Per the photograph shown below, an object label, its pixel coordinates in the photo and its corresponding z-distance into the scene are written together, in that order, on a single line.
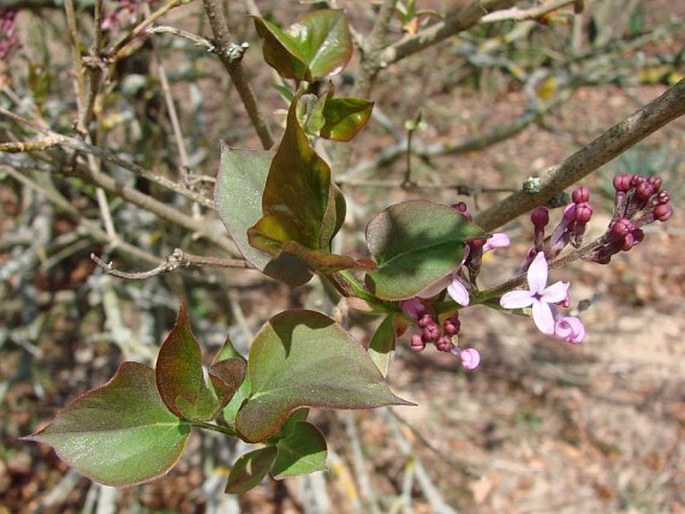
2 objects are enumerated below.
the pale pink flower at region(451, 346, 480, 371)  0.17
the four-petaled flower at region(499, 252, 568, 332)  0.15
